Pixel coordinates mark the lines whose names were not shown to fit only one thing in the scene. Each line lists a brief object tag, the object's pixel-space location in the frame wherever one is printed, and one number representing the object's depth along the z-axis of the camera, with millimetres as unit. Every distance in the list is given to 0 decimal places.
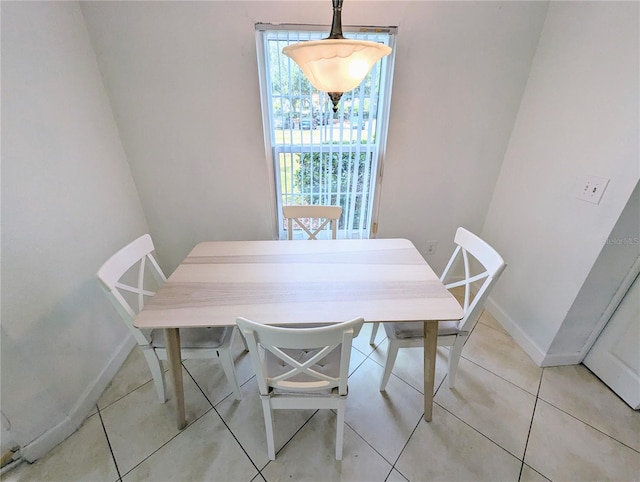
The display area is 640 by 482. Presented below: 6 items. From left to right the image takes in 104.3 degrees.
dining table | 966
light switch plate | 1192
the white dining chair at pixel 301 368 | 750
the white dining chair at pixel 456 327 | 1135
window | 1474
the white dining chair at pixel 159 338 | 1104
